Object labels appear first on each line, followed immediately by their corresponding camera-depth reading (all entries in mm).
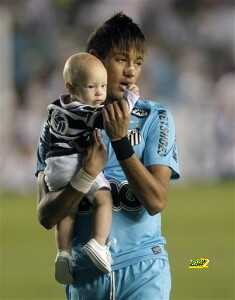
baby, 11312
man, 11516
